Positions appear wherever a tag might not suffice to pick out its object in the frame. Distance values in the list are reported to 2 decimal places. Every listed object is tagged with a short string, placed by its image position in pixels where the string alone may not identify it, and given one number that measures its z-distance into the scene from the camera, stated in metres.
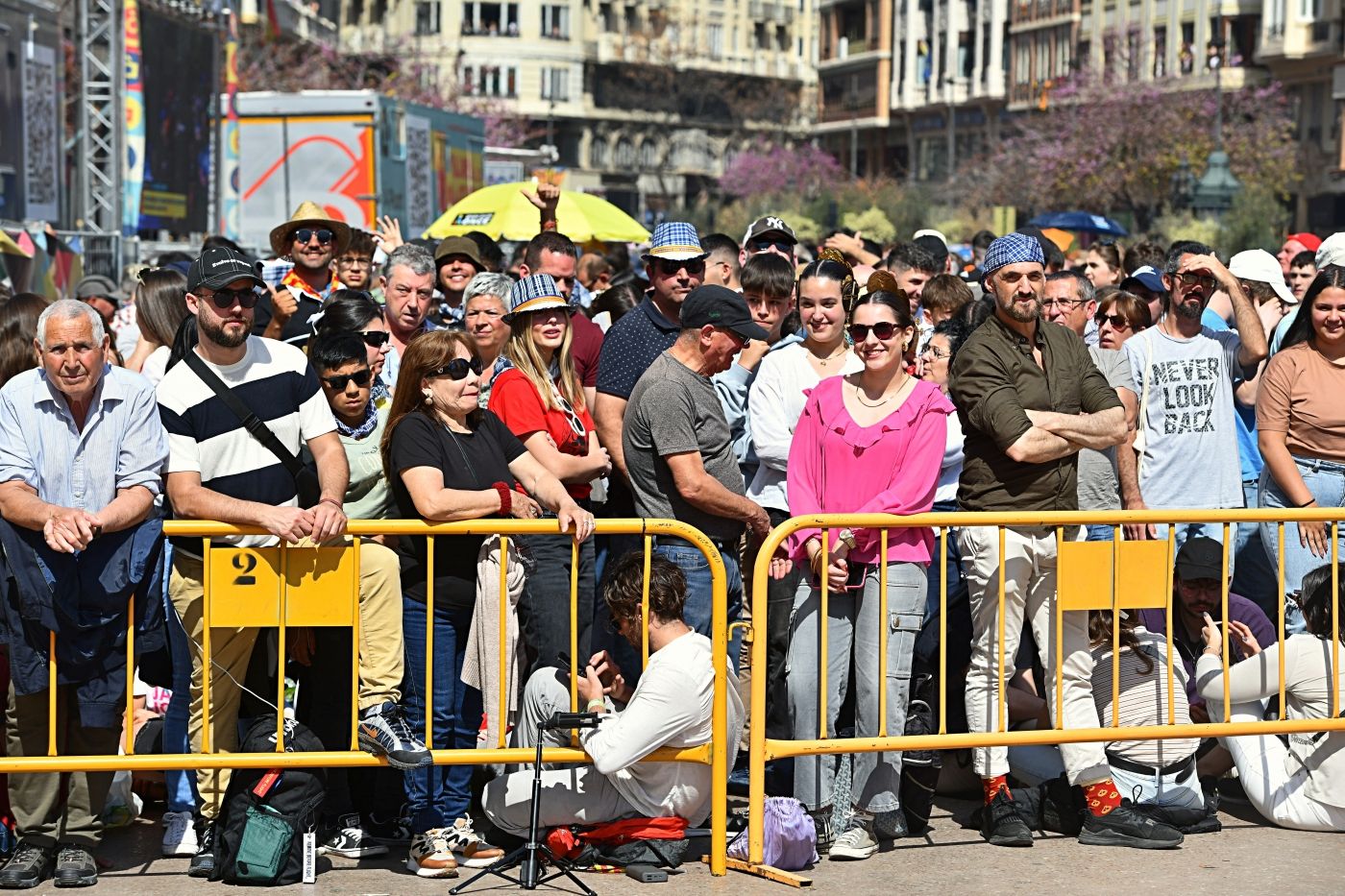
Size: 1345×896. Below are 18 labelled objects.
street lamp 49.03
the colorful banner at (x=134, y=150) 50.06
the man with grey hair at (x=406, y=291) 17.19
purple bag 12.91
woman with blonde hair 13.52
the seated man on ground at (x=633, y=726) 12.71
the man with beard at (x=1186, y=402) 17.17
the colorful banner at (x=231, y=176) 47.47
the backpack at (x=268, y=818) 12.50
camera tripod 12.49
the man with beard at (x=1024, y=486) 13.84
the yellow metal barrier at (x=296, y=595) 12.57
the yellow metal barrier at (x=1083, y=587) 13.14
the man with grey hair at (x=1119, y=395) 16.37
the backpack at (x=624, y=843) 12.92
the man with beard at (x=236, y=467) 12.82
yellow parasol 28.86
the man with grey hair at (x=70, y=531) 12.33
